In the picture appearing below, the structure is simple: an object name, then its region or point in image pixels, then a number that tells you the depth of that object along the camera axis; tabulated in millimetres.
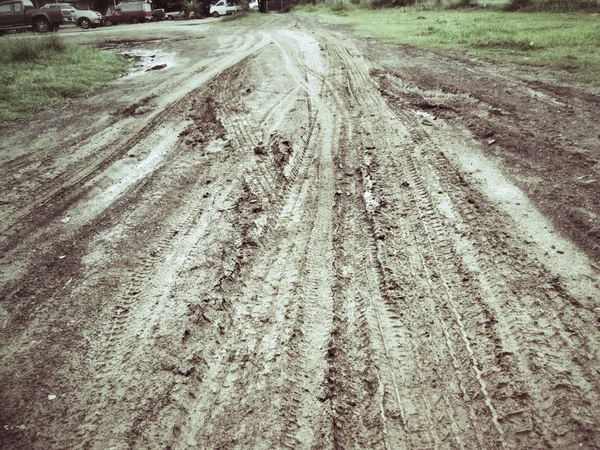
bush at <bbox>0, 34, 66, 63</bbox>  9742
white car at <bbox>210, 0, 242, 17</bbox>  27281
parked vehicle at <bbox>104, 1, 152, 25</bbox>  24453
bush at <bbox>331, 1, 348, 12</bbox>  23384
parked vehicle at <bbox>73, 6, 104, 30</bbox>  21672
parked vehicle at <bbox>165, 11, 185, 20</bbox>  27678
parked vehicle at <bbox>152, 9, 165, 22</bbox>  25422
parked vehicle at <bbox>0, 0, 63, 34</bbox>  19156
